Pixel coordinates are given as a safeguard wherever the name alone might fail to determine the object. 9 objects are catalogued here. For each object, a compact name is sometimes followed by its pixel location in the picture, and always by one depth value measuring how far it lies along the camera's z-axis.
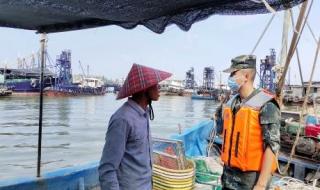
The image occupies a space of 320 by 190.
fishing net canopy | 3.51
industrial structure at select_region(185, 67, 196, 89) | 100.06
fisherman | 2.42
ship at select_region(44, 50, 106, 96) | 63.53
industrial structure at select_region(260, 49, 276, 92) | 50.00
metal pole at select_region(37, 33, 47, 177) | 4.80
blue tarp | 7.08
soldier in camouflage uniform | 2.79
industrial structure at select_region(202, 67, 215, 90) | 90.69
